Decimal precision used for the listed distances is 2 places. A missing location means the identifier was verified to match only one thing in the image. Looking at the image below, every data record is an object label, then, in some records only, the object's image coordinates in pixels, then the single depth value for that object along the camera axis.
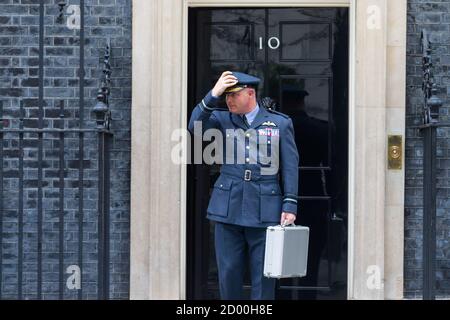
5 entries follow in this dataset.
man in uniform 12.67
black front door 15.80
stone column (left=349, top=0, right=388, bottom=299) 15.08
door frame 15.10
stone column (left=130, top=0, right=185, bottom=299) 15.19
